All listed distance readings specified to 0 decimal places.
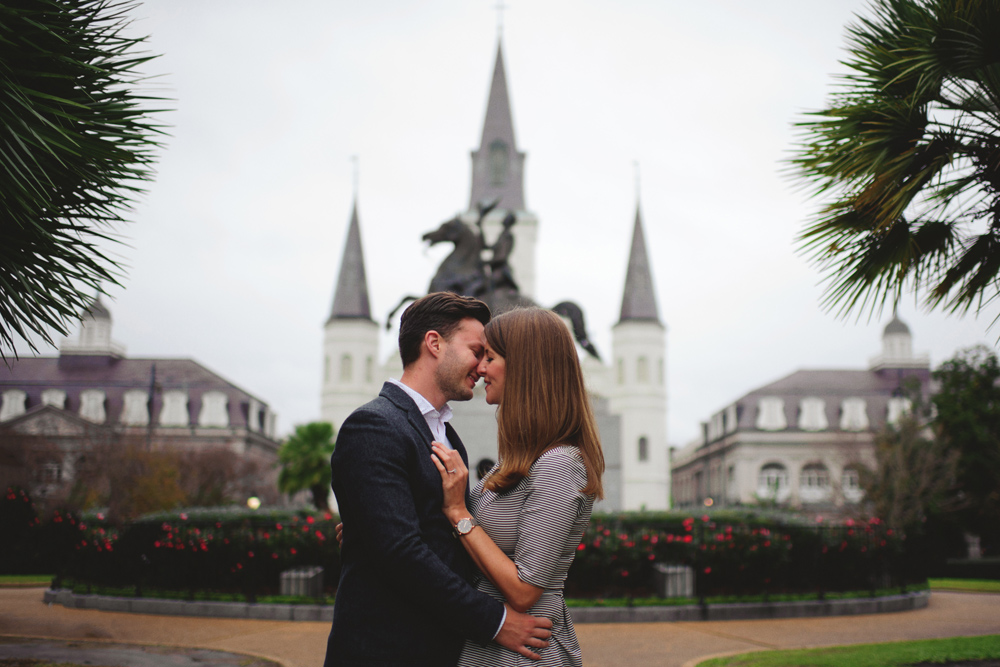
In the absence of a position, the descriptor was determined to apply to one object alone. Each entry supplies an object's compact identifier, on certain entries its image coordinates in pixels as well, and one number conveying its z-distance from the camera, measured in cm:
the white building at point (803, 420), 6334
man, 257
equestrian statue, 1691
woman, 266
